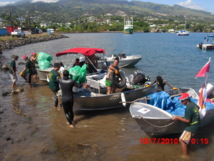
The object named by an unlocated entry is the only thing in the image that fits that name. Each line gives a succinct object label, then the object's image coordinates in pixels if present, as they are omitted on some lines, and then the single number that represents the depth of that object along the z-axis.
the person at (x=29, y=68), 13.95
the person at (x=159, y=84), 11.41
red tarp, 12.72
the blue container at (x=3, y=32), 68.04
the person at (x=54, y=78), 9.80
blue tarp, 8.88
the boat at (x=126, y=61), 23.14
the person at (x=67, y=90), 8.20
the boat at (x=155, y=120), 7.27
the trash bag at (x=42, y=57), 15.70
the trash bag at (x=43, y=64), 15.48
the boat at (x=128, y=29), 140.50
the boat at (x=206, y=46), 42.41
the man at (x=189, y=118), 6.35
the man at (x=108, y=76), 10.18
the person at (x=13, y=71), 13.05
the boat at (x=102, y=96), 9.69
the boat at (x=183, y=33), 119.03
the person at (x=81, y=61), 12.75
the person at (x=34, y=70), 14.14
